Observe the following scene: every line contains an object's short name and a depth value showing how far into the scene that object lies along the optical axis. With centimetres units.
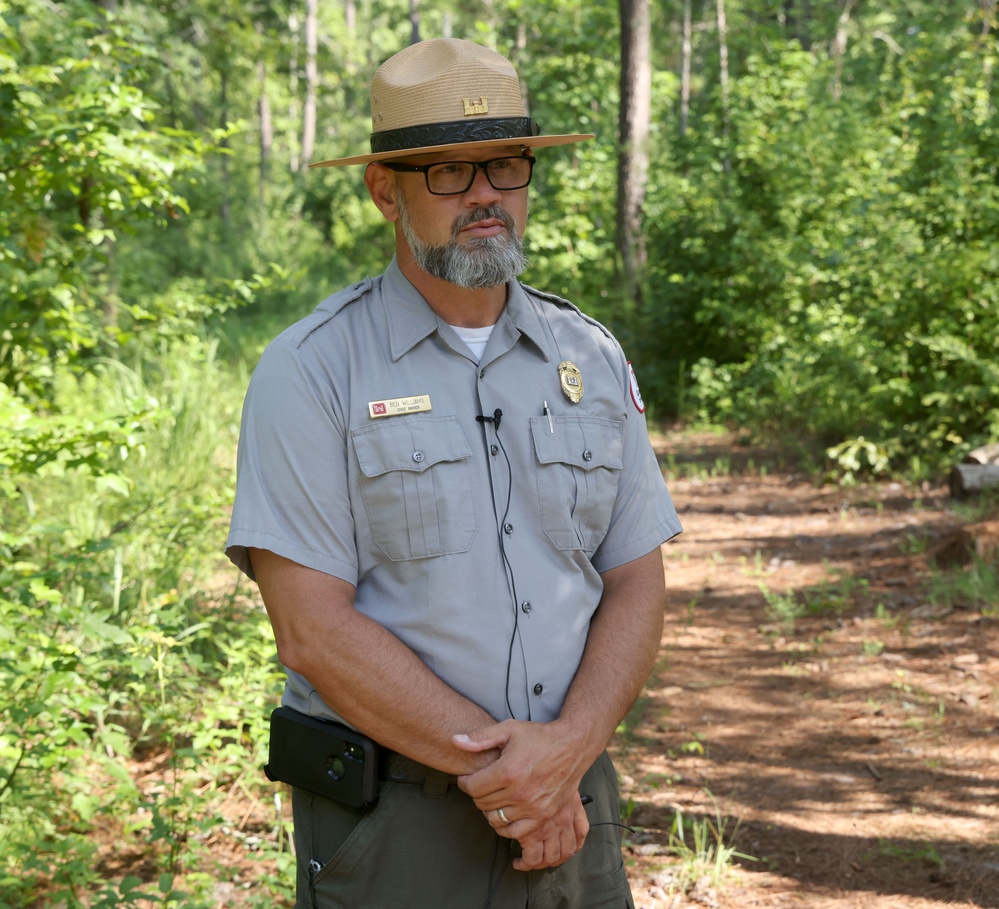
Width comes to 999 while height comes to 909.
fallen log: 715
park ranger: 188
